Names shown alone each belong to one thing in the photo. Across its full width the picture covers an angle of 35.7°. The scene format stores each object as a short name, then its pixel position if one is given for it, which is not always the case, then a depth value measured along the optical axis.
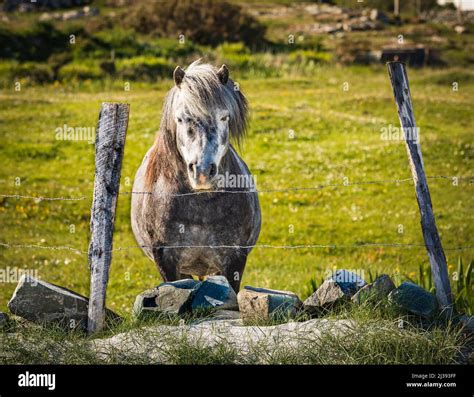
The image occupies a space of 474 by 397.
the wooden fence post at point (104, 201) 7.66
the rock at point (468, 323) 7.53
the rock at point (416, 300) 7.59
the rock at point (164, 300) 7.84
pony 7.74
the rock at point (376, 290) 7.68
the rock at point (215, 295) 7.96
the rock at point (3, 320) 7.99
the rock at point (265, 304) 7.77
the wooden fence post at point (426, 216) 7.64
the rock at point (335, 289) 7.81
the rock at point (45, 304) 7.90
